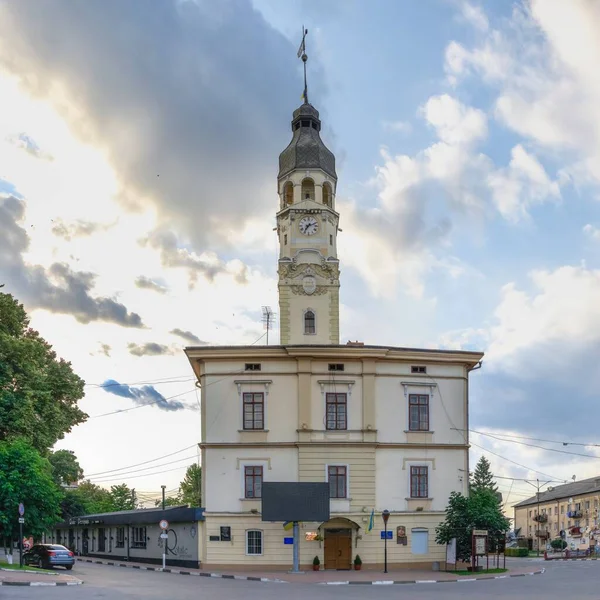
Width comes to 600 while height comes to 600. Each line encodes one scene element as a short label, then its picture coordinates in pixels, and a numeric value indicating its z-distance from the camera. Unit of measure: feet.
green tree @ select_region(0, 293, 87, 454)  141.08
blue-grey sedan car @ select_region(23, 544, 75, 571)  131.13
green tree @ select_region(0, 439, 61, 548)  130.11
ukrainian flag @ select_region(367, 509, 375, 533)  140.77
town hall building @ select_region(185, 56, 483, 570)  141.18
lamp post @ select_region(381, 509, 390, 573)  138.21
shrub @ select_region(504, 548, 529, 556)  265.34
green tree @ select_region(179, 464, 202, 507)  340.80
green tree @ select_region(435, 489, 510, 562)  135.74
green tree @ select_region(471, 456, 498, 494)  391.04
